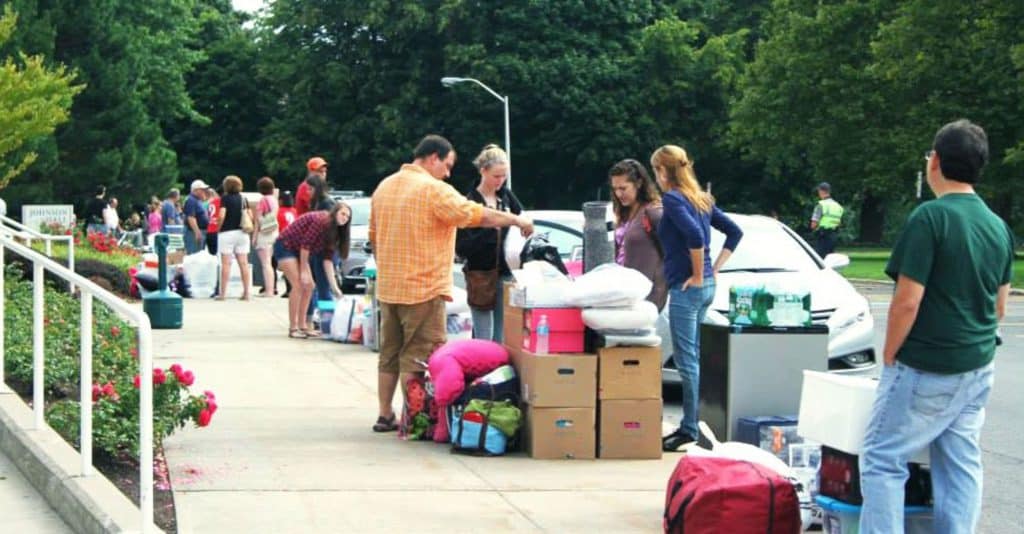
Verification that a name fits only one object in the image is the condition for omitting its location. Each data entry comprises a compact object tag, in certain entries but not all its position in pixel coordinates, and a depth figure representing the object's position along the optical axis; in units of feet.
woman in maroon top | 54.90
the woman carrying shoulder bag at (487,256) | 35.76
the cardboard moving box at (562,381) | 30.76
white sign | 93.20
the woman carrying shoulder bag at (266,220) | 73.72
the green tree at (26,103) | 66.03
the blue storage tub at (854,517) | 20.49
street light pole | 187.36
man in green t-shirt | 19.17
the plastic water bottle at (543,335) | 30.91
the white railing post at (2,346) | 33.05
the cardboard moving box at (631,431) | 31.24
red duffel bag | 21.13
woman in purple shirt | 33.35
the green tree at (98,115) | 152.05
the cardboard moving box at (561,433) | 30.83
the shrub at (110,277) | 73.92
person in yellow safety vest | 99.30
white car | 40.96
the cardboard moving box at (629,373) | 31.17
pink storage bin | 30.99
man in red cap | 58.65
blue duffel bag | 31.07
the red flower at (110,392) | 27.40
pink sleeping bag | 31.48
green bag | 31.09
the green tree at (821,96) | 181.57
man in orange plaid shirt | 32.35
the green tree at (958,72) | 157.38
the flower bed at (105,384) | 27.30
